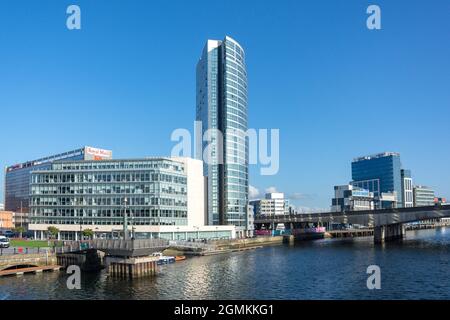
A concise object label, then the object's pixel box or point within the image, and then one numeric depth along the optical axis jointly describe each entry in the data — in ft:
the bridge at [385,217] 486.79
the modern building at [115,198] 456.86
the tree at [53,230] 431.02
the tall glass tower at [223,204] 644.27
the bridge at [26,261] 258.61
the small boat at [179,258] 345.35
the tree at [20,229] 476.95
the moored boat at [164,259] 312.50
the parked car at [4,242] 349.29
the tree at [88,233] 416.67
